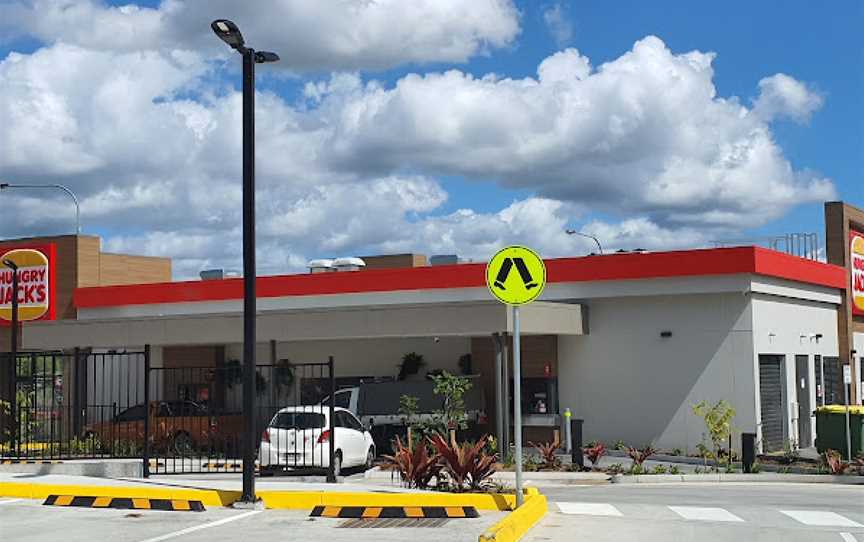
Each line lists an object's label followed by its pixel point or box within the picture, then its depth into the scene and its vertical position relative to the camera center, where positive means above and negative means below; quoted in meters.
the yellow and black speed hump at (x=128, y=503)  15.24 -1.79
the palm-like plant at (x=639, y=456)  25.47 -2.05
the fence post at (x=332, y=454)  18.13 -1.39
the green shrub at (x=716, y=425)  27.53 -1.52
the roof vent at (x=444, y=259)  38.09 +3.40
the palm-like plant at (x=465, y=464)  16.16 -1.39
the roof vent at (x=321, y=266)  39.53 +3.34
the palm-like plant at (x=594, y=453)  26.44 -2.06
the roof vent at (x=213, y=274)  43.88 +3.43
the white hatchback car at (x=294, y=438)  22.91 -1.43
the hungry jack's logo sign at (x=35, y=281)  41.09 +3.04
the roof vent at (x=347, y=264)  39.16 +3.37
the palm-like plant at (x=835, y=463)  25.48 -2.26
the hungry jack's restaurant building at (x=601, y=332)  30.72 +0.85
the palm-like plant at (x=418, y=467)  16.97 -1.49
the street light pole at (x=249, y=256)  15.34 +1.45
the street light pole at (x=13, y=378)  20.81 -0.17
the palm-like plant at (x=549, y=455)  26.04 -2.08
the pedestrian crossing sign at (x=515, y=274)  14.34 +1.08
